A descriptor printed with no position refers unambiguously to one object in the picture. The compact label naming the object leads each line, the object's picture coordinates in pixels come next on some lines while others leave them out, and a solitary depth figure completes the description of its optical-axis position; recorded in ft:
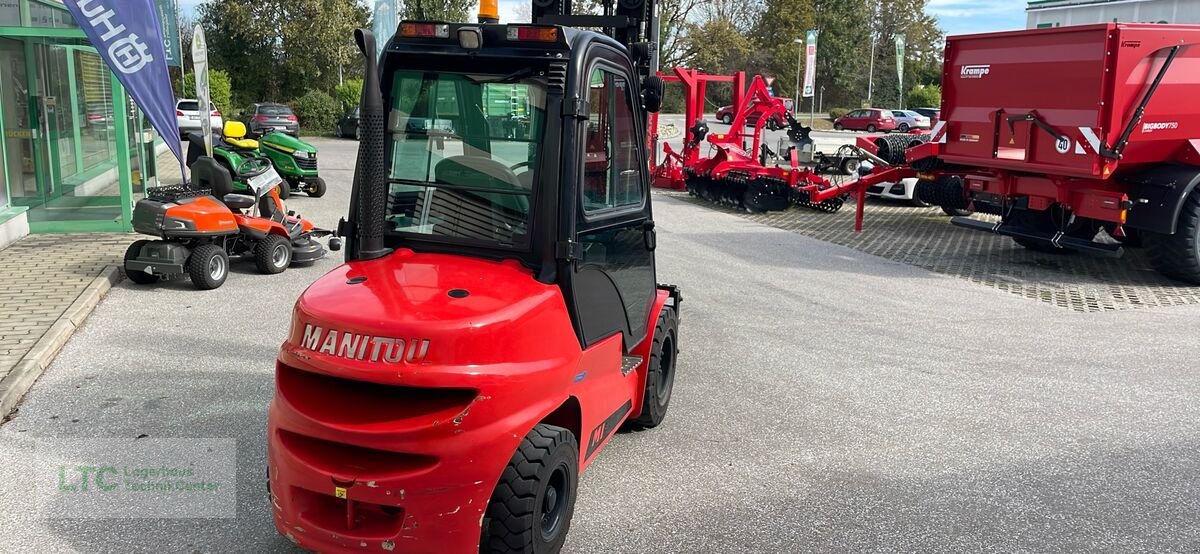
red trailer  31.73
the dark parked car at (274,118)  102.68
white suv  95.09
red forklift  10.15
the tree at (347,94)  138.10
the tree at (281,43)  139.95
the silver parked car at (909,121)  139.54
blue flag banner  27.58
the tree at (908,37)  228.22
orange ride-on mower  26.78
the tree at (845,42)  222.48
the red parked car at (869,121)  152.15
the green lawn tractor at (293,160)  51.19
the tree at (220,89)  127.14
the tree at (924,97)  188.85
